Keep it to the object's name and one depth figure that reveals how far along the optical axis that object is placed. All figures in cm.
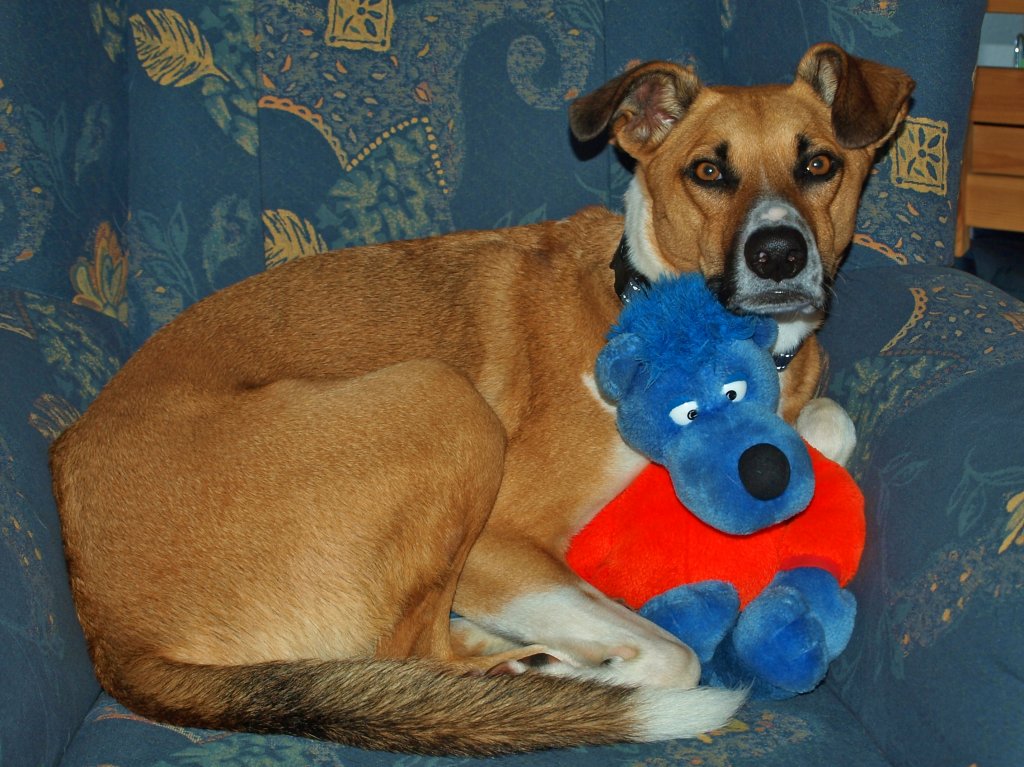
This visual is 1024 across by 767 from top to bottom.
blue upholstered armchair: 249
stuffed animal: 213
